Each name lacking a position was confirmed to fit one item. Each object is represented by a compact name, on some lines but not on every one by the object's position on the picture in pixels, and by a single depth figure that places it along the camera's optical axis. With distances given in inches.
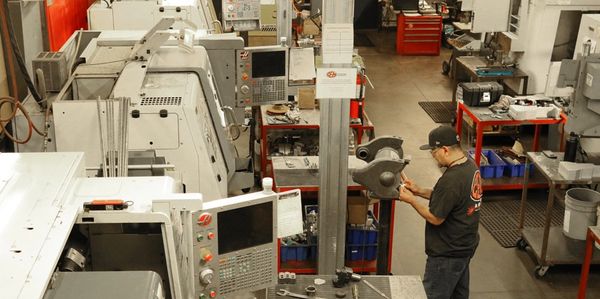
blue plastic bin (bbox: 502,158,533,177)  285.6
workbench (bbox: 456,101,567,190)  279.3
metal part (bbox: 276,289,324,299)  157.3
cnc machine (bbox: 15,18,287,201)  159.6
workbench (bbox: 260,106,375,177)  282.4
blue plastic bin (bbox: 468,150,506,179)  285.0
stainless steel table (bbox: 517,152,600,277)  226.4
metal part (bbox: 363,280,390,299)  159.2
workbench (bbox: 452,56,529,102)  327.9
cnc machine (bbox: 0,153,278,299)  95.2
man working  174.9
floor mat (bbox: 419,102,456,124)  368.1
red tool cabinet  478.3
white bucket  215.9
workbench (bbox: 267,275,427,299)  159.2
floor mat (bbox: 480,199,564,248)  257.8
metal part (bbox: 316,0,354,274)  181.5
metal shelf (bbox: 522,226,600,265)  227.3
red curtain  271.9
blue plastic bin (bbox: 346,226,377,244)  215.3
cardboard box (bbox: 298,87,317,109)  292.7
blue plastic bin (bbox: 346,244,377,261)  216.8
